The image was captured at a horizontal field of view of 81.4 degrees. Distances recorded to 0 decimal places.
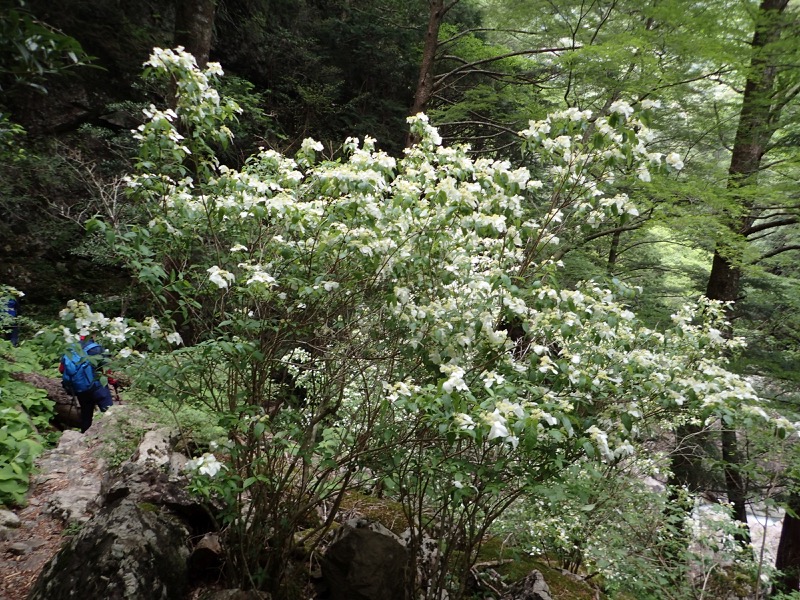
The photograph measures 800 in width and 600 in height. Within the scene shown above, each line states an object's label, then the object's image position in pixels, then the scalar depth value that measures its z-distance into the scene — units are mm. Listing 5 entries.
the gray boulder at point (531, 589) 4234
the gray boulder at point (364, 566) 3793
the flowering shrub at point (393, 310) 2830
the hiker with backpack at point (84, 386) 5770
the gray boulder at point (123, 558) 2889
